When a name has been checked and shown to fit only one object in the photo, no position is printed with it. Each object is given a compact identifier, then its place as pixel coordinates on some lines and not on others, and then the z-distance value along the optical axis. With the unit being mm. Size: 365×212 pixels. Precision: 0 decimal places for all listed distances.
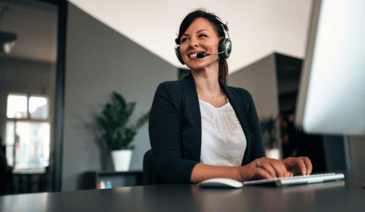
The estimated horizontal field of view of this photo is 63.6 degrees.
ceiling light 3168
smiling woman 1001
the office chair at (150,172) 1274
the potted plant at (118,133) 3277
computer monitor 417
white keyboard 654
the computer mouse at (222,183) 655
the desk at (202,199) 386
